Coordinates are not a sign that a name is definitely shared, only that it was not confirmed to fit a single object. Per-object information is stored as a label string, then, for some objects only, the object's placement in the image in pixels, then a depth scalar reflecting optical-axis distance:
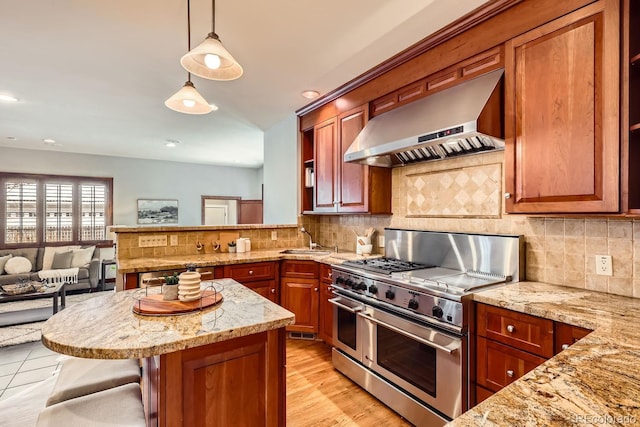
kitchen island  1.10
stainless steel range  1.73
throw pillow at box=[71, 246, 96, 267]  5.62
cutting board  3.47
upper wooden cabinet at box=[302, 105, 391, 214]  2.94
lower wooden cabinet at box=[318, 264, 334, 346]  2.94
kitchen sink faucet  3.84
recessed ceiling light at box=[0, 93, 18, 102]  3.29
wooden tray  1.37
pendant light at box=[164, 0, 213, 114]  1.88
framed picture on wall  6.82
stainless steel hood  1.86
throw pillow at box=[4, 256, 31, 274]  5.06
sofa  5.26
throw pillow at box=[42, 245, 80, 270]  5.48
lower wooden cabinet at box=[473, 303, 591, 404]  1.38
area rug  3.43
